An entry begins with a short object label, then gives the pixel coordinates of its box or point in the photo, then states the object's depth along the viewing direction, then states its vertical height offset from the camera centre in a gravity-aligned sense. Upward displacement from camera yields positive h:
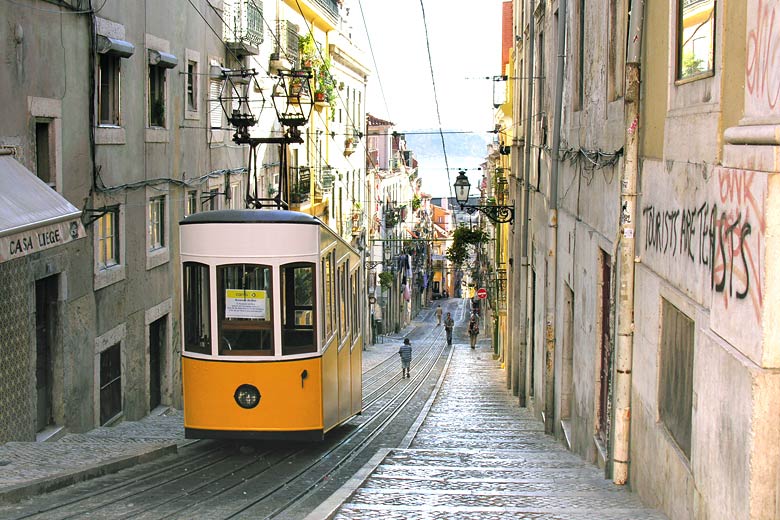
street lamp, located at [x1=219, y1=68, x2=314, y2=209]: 19.25 +1.92
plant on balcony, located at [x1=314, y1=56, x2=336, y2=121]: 33.95 +2.89
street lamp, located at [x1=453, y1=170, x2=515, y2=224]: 23.23 -0.54
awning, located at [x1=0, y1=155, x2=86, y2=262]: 9.40 -0.47
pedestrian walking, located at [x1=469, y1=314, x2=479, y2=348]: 44.75 -7.07
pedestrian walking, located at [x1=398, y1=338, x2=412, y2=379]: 29.44 -5.35
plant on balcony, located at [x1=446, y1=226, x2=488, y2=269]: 35.81 -2.50
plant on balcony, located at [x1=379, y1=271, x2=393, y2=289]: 51.06 -5.48
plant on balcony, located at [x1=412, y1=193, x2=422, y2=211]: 79.44 -2.57
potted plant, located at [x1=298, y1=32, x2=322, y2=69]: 32.16 +3.79
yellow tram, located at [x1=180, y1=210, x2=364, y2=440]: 10.52 -1.61
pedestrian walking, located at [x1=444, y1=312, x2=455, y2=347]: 46.79 -7.13
